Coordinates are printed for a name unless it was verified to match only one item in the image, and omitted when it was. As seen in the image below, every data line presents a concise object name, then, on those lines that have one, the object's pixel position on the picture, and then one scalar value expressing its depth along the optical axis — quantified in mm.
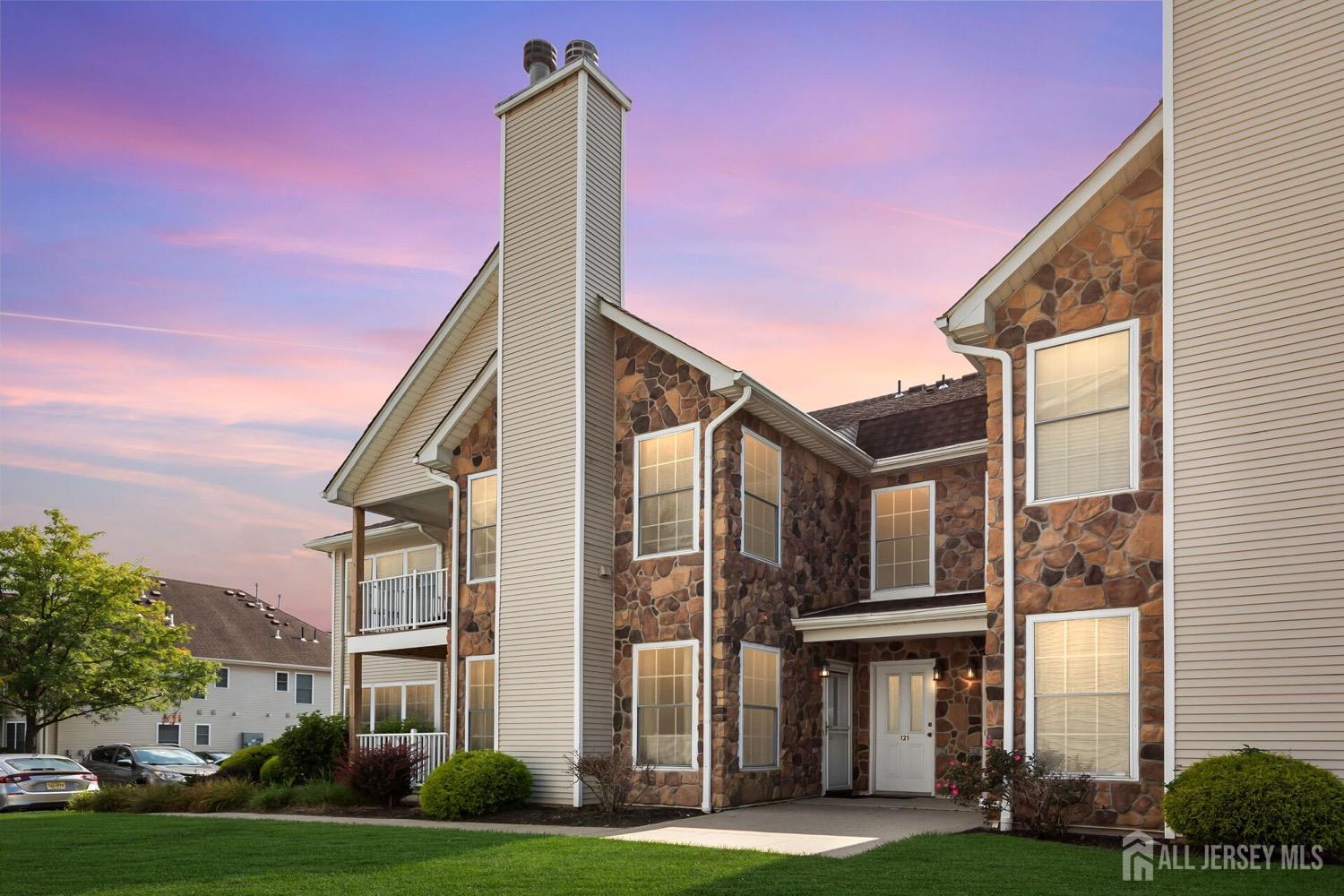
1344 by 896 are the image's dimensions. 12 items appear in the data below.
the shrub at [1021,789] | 12008
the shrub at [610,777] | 15406
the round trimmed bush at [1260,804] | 9734
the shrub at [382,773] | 17438
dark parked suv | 25328
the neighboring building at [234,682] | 38469
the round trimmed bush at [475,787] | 15602
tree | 29844
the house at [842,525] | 11594
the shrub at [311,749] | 21031
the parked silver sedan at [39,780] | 20500
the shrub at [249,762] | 23156
